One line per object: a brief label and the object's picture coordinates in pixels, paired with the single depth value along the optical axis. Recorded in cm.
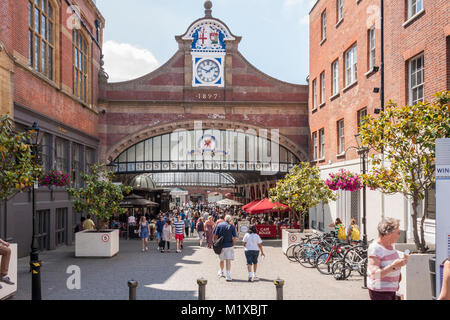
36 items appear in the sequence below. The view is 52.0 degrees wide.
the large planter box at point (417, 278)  890
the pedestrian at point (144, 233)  2034
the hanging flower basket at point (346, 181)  1482
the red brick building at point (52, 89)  1720
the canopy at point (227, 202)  3834
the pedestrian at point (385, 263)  584
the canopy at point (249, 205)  2918
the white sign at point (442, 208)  657
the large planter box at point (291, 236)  1836
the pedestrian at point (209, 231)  2147
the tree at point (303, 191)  1898
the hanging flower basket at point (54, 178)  1631
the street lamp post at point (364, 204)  1255
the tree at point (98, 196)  1809
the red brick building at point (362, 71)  1354
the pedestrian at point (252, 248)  1261
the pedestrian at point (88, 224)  2038
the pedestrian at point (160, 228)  2041
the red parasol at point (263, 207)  2541
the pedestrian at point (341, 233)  1720
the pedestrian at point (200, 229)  2279
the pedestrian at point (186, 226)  2909
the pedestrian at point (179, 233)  2022
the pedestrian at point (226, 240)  1279
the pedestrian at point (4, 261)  835
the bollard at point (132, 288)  774
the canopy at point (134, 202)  2883
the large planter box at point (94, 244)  1745
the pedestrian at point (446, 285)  452
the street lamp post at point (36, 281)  959
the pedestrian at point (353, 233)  1616
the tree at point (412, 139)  918
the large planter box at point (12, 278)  955
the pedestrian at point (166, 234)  1958
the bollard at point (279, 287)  783
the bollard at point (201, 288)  798
